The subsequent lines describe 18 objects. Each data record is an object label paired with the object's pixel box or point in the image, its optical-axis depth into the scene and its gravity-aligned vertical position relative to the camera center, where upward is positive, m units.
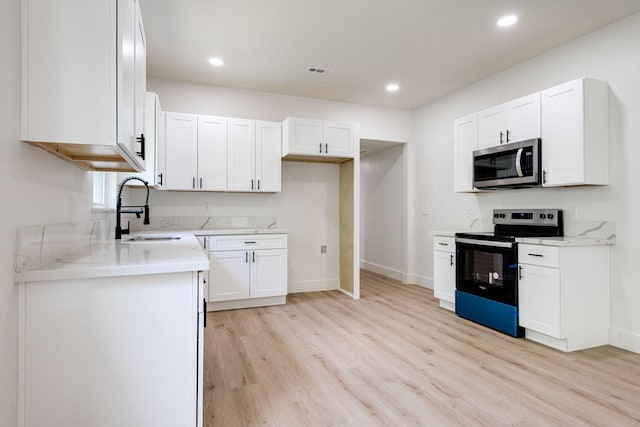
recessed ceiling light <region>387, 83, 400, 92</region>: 4.35 +1.70
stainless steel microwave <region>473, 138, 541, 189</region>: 3.14 +0.51
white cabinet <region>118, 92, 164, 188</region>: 3.23 +0.73
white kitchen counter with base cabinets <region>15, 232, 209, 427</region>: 1.27 -0.49
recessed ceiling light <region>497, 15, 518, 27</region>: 2.85 +1.68
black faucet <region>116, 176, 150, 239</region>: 2.71 -0.02
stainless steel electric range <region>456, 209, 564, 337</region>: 3.06 -0.47
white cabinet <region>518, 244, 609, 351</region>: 2.71 -0.64
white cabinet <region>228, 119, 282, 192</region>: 4.11 +0.75
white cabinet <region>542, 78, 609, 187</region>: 2.81 +0.72
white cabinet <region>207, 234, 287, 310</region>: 3.78 -0.62
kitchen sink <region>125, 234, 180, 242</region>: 3.00 -0.19
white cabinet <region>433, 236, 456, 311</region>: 3.78 -0.61
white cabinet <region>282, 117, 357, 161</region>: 4.12 +0.97
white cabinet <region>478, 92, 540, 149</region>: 3.18 +0.95
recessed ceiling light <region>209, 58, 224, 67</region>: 3.63 +1.67
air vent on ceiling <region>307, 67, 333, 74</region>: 3.87 +1.69
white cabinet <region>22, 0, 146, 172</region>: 1.29 +0.56
